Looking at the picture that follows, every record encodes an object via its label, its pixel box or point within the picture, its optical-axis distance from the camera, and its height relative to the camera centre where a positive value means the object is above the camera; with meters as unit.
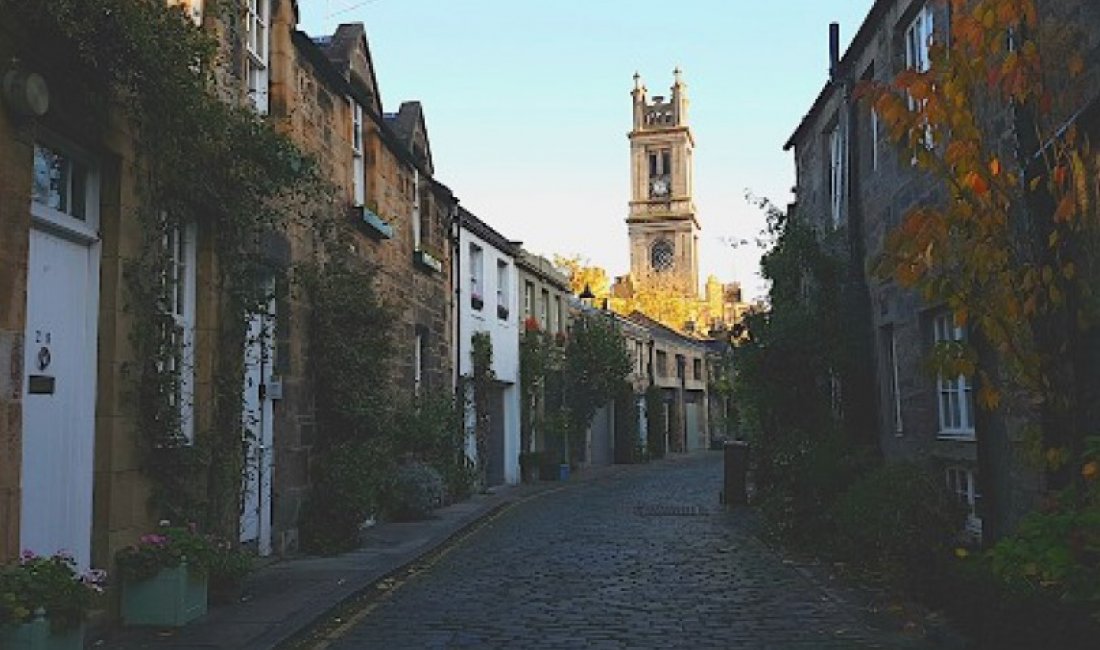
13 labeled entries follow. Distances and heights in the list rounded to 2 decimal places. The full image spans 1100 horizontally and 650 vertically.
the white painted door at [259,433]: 10.32 -0.09
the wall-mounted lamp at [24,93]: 6.15 +2.03
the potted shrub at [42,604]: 5.51 -0.98
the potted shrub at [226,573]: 8.20 -1.19
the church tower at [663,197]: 95.81 +21.23
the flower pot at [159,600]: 7.34 -1.24
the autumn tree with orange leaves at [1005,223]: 5.27 +1.05
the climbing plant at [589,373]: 30.44 +1.40
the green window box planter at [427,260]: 17.42 +2.82
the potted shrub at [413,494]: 15.24 -1.06
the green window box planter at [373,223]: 13.78 +2.78
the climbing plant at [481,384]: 21.83 +0.80
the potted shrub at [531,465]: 25.73 -1.11
